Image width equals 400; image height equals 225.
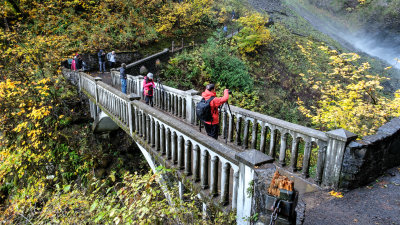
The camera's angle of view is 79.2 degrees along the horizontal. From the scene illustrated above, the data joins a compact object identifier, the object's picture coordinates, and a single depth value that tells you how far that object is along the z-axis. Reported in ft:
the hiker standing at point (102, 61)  52.93
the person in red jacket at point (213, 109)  16.25
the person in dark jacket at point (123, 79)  34.57
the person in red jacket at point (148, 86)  28.13
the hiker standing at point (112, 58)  49.57
